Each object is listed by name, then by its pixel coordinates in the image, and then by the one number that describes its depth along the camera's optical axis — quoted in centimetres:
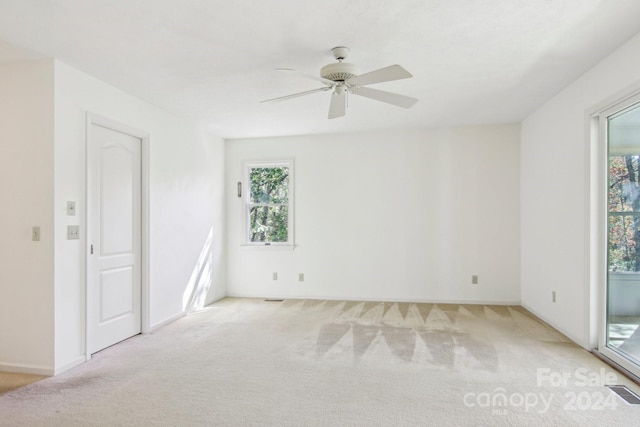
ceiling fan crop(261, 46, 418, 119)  254
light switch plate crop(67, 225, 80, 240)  304
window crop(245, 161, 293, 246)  577
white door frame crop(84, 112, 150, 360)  397
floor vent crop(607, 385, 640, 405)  241
